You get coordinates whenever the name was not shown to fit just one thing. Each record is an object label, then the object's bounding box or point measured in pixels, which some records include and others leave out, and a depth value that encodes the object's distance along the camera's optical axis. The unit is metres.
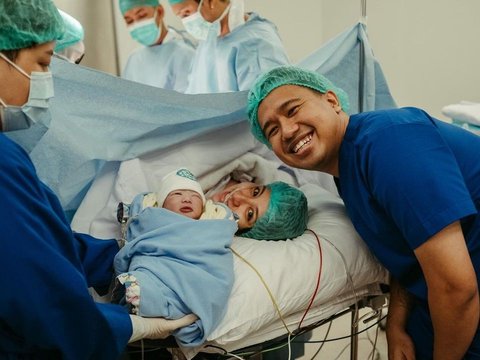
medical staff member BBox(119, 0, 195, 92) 3.00
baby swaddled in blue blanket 1.05
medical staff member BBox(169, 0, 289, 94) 2.23
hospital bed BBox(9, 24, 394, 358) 1.18
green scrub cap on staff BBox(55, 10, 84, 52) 2.16
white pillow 1.13
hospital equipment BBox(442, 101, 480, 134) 2.15
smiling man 1.00
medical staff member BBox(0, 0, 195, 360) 0.78
